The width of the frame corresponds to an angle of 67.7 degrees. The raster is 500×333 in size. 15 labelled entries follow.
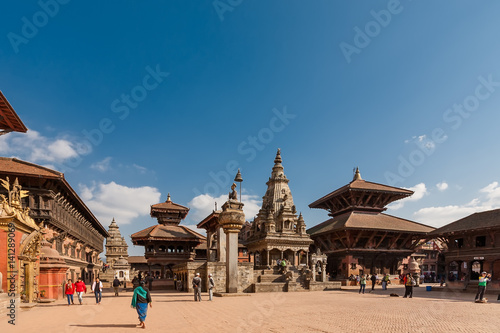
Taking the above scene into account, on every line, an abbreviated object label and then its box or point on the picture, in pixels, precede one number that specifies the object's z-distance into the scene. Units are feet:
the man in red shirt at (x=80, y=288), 60.02
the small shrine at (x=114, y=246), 230.48
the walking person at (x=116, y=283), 81.61
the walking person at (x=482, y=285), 60.49
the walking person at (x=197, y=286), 63.05
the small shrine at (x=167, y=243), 140.77
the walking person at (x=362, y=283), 88.43
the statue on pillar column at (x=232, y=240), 72.64
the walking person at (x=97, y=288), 61.55
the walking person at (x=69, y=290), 58.18
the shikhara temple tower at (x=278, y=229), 138.92
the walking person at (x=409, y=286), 71.97
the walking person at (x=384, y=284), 98.53
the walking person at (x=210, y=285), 62.64
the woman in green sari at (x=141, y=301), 34.96
